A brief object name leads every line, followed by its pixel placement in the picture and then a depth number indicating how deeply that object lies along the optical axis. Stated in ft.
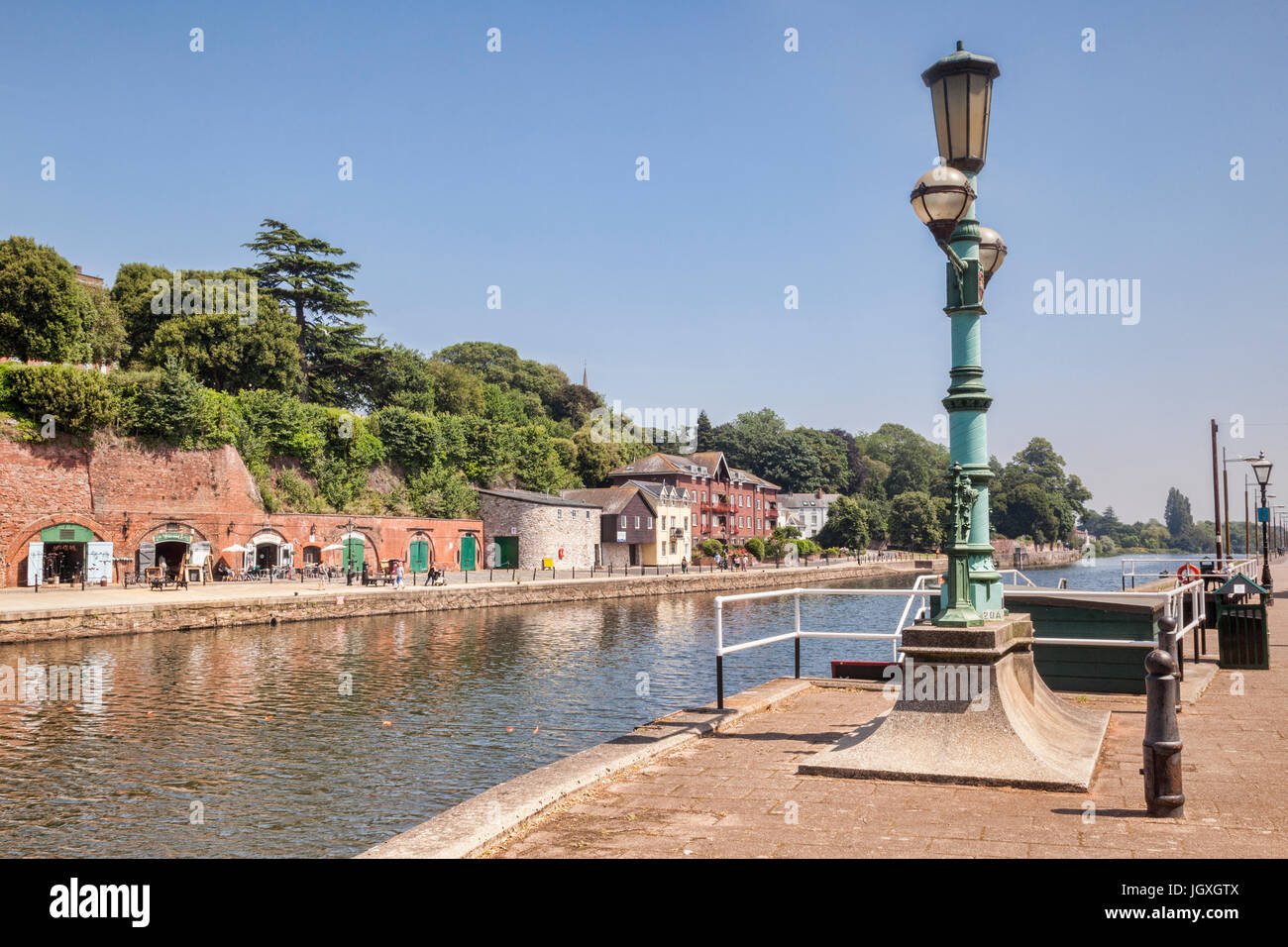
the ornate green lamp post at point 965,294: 21.40
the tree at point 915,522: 372.58
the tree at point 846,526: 332.39
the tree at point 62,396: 127.03
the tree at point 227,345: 161.27
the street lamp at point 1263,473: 90.68
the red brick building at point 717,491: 271.28
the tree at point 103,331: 159.12
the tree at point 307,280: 193.43
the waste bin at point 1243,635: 41.22
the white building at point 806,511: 381.40
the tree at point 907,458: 474.49
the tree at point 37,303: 143.33
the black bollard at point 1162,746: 17.51
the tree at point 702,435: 402.52
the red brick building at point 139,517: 122.93
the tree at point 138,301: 173.78
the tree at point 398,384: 212.43
